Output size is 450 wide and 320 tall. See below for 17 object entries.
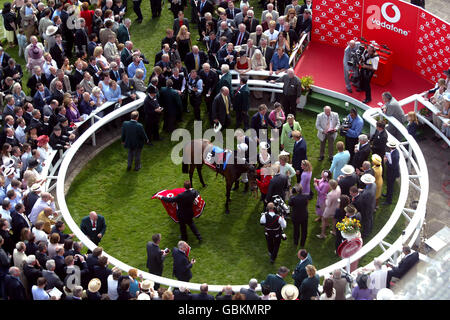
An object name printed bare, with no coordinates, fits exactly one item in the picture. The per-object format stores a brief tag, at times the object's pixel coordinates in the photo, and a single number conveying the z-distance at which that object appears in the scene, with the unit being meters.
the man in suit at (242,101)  18.23
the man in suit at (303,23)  20.77
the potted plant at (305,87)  19.33
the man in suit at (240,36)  19.90
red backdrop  19.00
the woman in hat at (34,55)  19.36
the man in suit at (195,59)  19.42
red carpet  19.56
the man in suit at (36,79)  18.58
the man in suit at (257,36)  19.89
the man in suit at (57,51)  20.06
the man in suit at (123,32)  20.67
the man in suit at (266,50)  19.58
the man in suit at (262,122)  17.45
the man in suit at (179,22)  21.11
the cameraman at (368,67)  18.97
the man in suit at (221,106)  17.97
